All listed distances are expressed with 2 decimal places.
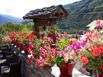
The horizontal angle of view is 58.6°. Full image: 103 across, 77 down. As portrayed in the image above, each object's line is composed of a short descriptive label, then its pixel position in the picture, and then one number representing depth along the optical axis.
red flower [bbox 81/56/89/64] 0.92
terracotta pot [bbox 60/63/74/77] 1.28
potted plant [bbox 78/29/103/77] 0.90
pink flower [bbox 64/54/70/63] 1.15
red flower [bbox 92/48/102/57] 0.90
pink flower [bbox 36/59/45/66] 1.58
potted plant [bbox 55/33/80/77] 1.12
